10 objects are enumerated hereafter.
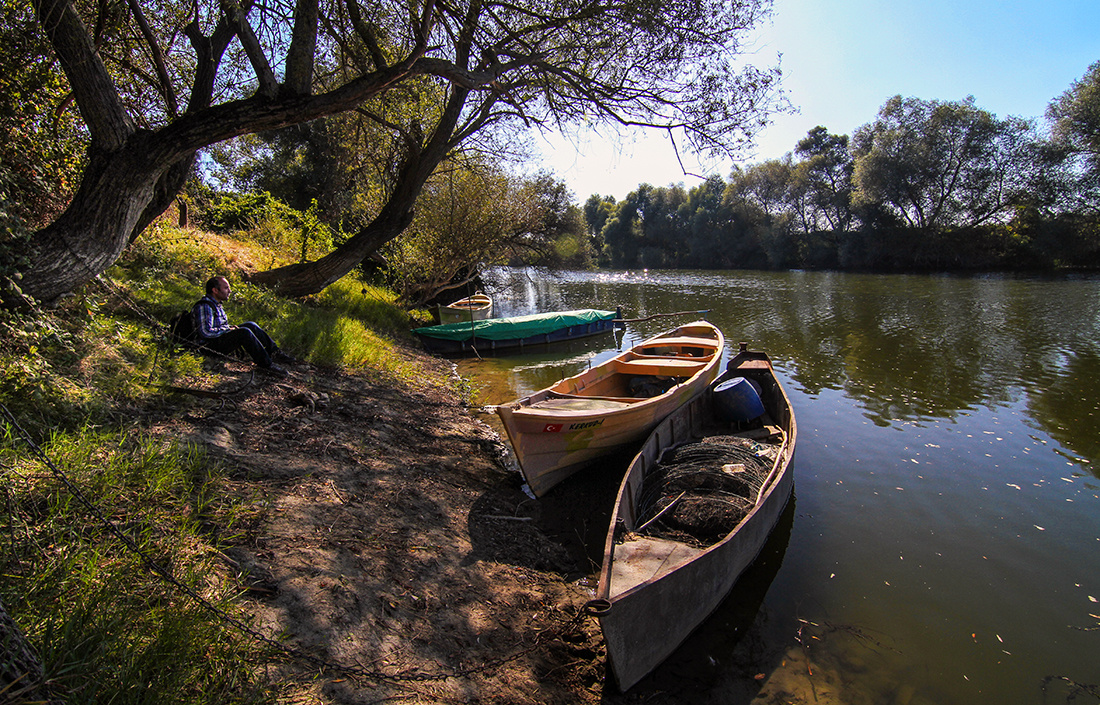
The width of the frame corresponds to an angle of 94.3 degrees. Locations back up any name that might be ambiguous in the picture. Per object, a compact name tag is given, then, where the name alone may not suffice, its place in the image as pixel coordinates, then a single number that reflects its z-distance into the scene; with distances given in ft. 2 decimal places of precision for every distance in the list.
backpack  20.10
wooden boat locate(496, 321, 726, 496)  18.51
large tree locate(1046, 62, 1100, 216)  94.22
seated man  20.11
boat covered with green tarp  46.68
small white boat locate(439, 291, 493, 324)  56.70
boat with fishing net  11.06
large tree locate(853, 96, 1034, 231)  111.04
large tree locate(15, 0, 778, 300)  16.19
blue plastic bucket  24.20
